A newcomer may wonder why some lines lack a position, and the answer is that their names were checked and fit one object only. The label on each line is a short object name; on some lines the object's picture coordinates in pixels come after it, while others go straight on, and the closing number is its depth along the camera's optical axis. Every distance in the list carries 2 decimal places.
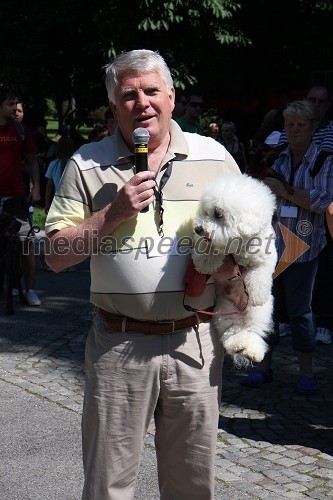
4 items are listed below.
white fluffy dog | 3.18
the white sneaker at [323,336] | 7.50
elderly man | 3.24
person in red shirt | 8.65
